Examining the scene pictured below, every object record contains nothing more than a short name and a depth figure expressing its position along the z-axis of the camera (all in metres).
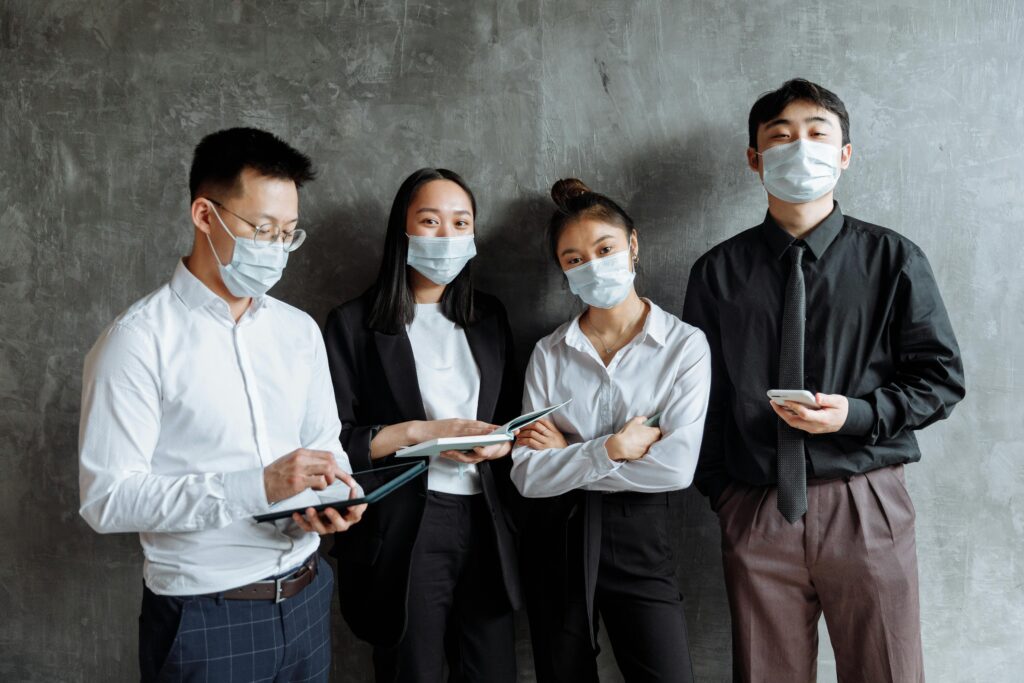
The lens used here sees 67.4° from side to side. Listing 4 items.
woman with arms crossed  2.02
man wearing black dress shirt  2.00
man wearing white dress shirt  1.56
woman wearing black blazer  2.12
